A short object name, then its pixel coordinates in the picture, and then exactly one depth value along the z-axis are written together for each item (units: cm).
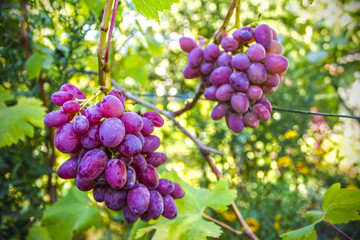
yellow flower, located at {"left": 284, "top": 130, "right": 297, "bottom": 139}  171
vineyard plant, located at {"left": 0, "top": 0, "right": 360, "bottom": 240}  50
